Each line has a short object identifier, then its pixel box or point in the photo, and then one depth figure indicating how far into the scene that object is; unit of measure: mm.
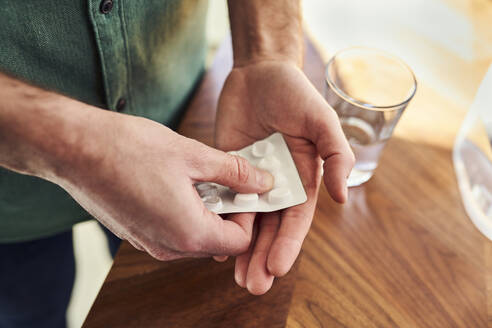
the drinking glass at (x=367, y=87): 600
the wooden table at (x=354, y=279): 492
